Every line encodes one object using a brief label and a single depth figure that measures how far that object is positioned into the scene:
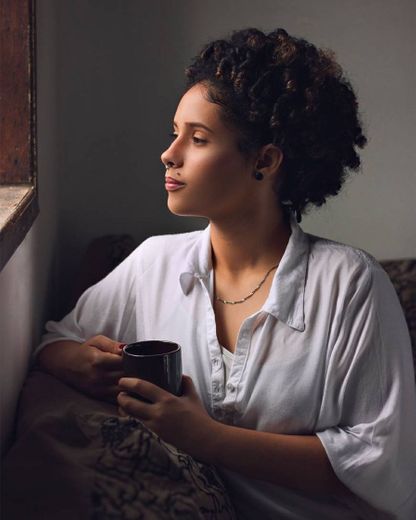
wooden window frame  1.37
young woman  1.08
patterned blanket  0.89
